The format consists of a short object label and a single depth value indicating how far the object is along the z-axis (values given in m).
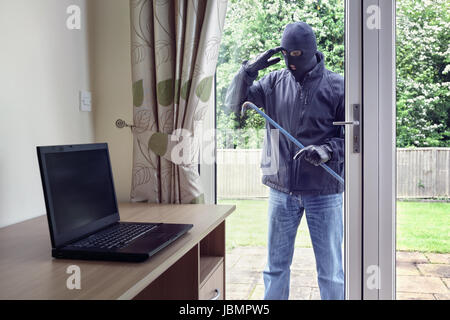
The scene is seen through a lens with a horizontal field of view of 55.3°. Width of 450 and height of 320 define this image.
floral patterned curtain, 1.88
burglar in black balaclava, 1.93
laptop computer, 1.11
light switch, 1.97
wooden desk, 0.91
